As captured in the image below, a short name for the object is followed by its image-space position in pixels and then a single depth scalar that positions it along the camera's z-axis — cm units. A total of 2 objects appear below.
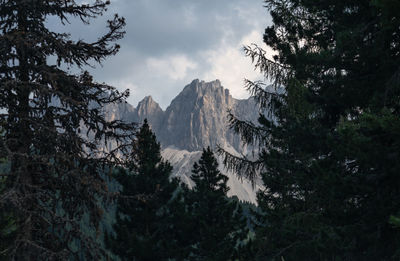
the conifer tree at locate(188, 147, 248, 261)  4772
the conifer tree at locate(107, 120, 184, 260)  4056
